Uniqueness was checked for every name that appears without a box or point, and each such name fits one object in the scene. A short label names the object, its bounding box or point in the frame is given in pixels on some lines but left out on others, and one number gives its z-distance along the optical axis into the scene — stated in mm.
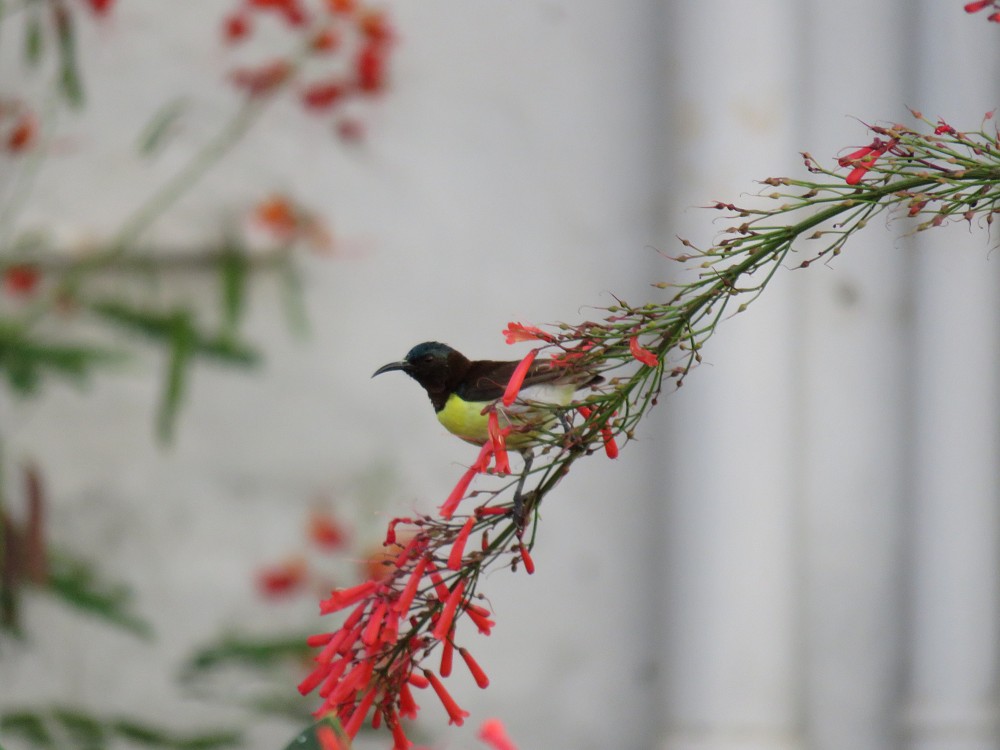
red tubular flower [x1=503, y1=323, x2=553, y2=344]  5345
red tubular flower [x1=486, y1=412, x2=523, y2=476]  5335
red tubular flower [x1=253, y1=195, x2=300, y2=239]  10338
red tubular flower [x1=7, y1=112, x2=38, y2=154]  9897
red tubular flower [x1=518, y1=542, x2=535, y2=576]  5300
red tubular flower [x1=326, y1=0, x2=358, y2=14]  9801
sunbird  5432
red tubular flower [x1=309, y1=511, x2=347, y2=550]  10095
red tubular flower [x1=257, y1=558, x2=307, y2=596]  10095
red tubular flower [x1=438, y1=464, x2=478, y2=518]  5337
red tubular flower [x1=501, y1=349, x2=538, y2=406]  5347
